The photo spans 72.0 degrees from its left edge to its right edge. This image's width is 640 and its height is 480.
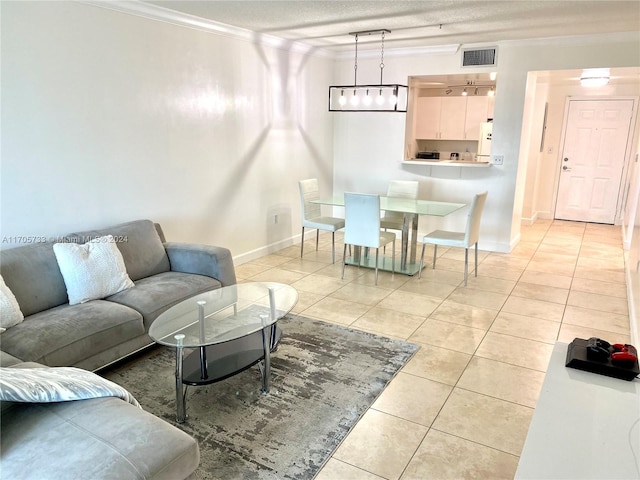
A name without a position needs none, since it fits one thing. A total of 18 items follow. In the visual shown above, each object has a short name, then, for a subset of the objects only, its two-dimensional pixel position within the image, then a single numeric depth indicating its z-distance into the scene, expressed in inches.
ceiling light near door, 194.2
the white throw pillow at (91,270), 111.7
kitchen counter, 213.3
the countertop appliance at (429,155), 297.1
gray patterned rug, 81.4
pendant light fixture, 165.9
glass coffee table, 92.4
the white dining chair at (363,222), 167.6
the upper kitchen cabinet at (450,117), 280.1
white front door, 271.0
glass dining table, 173.9
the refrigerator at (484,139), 274.8
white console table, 44.2
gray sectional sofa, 57.6
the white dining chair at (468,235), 166.7
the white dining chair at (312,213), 199.3
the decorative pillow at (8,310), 95.8
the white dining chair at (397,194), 206.8
